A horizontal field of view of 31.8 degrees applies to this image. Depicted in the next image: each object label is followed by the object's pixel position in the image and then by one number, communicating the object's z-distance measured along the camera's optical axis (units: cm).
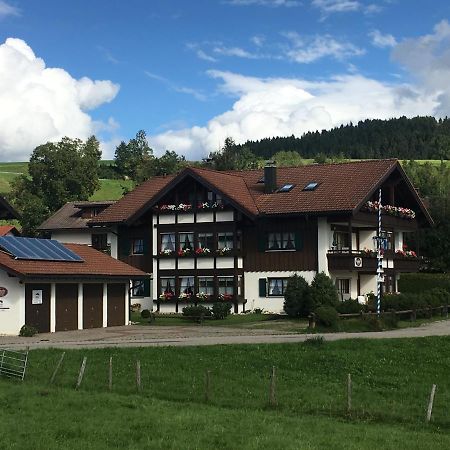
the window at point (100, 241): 6082
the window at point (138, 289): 5672
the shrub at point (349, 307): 4381
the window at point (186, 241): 5478
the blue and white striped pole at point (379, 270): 4292
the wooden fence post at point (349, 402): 1955
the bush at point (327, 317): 3856
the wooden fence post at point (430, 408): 1865
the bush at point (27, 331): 3841
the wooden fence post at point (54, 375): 2340
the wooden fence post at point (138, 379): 2222
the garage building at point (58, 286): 3916
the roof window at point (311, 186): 5334
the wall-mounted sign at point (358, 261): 5004
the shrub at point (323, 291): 4691
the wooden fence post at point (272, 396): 2044
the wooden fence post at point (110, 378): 2264
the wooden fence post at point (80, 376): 2250
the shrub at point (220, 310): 4838
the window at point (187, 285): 5453
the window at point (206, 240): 5412
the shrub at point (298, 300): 4788
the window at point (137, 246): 5734
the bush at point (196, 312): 4753
